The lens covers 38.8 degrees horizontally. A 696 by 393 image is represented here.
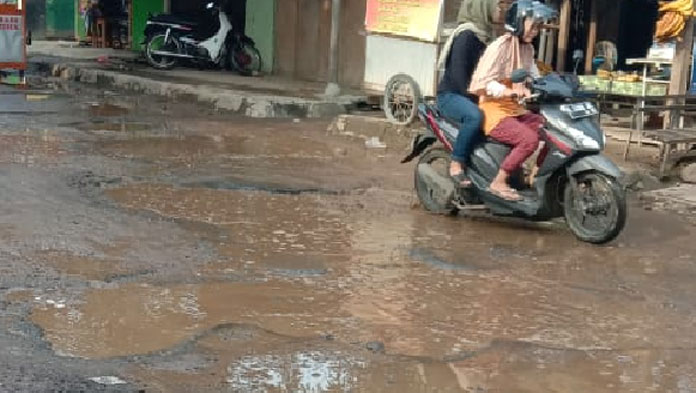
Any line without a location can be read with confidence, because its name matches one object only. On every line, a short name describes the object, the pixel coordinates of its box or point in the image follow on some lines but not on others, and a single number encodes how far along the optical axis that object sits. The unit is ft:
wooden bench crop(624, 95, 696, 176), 30.76
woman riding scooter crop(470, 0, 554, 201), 23.07
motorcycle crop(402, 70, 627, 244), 22.39
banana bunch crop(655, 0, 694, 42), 33.63
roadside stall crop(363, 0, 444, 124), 39.96
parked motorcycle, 61.05
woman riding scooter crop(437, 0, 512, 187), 23.93
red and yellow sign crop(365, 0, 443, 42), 40.40
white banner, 54.34
